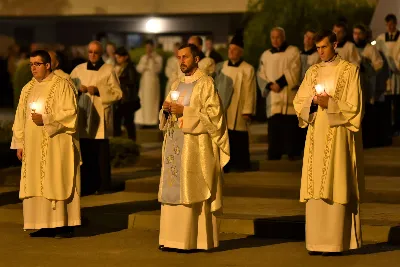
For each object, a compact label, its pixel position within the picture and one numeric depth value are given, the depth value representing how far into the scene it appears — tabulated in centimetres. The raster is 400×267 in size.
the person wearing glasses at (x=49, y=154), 1291
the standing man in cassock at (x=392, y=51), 1833
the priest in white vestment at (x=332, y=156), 1177
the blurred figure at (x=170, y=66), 2530
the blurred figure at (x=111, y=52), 2478
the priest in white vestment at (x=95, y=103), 1550
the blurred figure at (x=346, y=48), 1716
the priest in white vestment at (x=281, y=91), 1684
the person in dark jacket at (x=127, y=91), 2000
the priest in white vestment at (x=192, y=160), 1202
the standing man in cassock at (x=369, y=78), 1762
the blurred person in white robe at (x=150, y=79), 2517
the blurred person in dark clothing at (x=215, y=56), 1844
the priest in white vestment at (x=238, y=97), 1666
